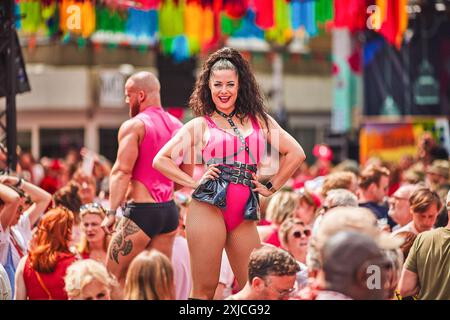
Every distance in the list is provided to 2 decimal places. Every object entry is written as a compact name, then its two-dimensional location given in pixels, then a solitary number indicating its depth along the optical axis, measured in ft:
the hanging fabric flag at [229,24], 62.39
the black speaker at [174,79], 63.98
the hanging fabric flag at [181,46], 66.80
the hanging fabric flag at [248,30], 63.10
